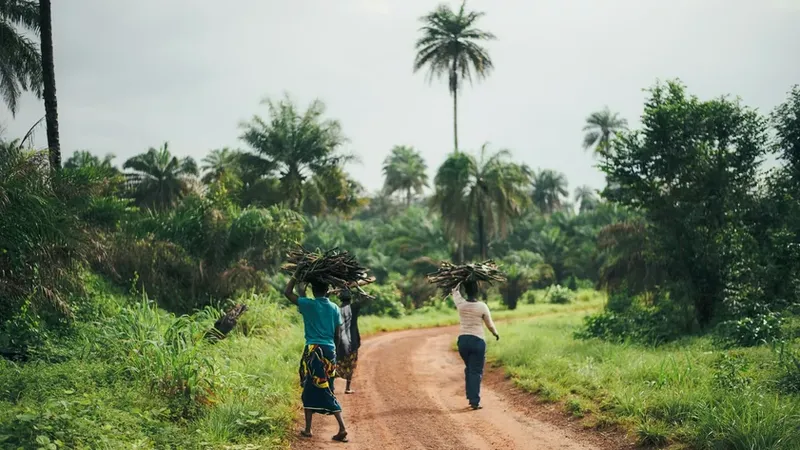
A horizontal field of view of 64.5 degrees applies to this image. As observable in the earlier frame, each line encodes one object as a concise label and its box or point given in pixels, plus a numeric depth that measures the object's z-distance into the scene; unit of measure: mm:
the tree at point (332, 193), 31953
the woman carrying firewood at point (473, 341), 9102
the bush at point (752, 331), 12750
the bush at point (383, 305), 28406
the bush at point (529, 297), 38594
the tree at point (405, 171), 64062
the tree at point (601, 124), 59188
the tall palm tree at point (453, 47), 37719
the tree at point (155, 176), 38312
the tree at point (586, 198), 80938
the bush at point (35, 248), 9430
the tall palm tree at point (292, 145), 31594
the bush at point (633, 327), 15703
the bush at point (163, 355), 7805
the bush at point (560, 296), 37688
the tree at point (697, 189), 16188
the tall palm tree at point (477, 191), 34281
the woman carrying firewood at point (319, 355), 7180
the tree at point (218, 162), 32625
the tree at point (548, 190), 77000
